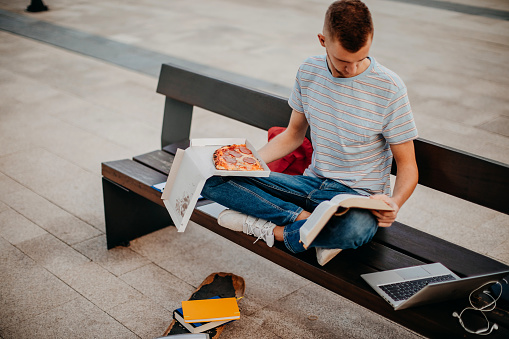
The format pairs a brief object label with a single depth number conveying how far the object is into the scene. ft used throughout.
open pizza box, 8.20
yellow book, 8.40
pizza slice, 8.36
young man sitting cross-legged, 7.38
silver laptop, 6.38
